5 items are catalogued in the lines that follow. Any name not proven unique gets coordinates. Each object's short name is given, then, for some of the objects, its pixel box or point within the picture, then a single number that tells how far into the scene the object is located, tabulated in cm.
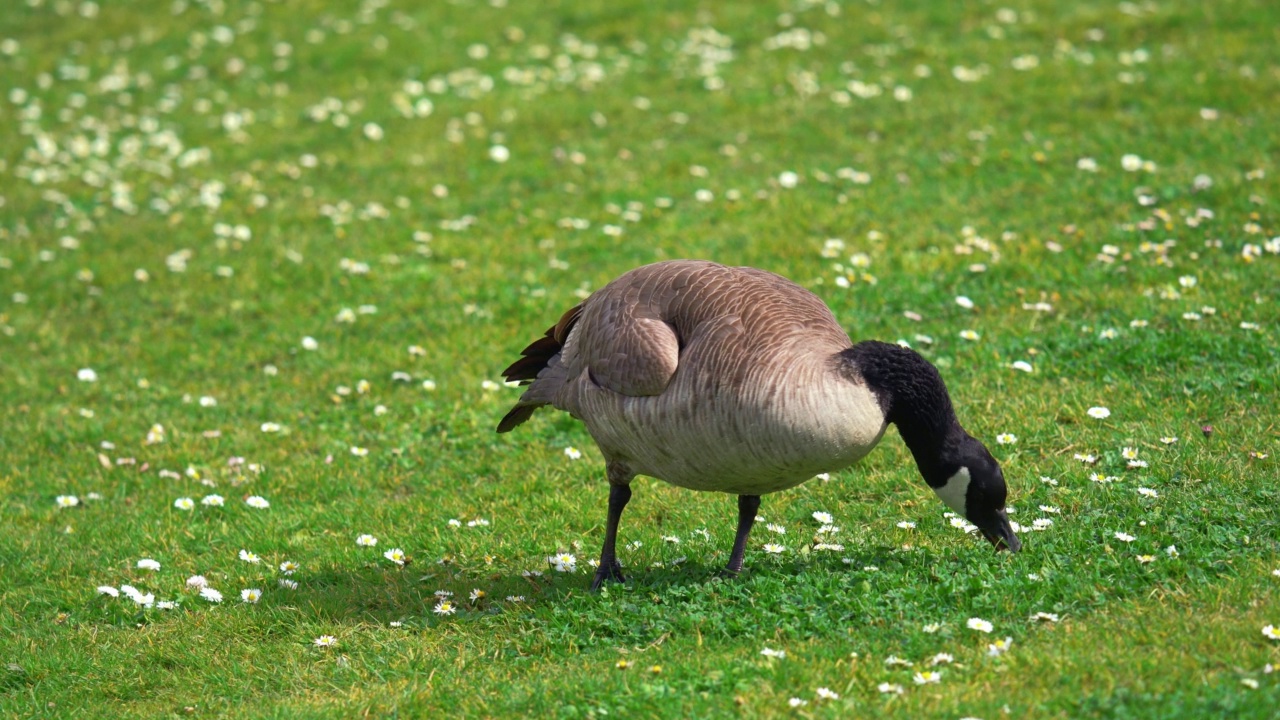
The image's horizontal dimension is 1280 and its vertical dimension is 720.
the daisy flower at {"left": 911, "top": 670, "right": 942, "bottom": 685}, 950
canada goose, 1055
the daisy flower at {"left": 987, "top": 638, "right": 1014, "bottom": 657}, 984
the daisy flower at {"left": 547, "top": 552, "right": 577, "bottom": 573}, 1298
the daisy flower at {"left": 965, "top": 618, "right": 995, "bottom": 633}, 1018
